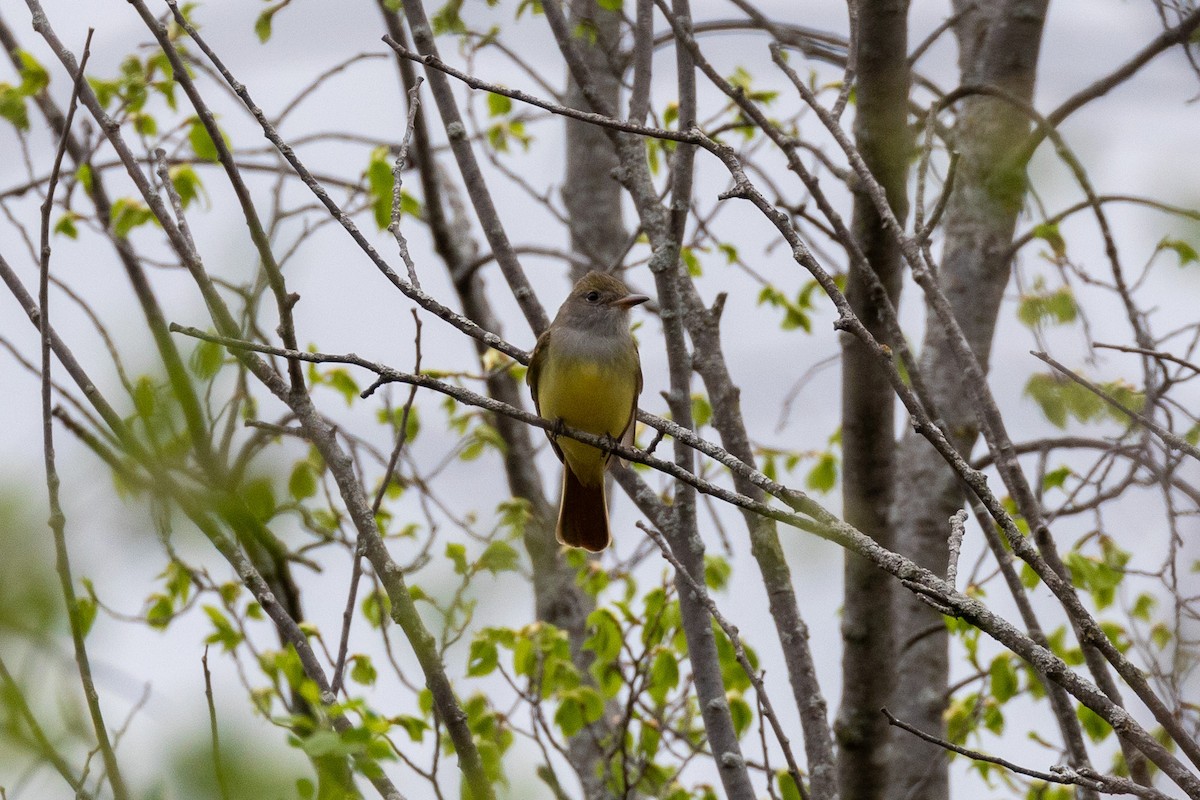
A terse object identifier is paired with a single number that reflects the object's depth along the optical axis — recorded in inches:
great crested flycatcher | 437.1
